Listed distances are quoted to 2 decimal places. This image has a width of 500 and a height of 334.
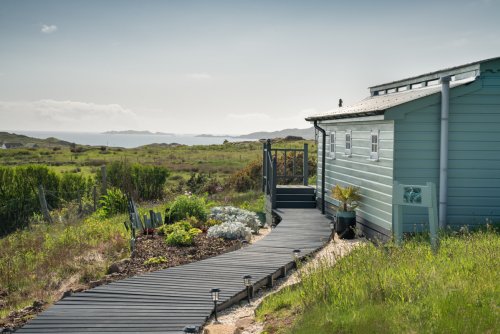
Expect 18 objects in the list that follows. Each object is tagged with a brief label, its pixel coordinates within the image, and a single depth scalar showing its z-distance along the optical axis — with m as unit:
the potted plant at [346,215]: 13.48
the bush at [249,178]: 27.22
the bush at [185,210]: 14.61
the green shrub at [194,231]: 12.46
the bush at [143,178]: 24.53
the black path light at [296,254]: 9.45
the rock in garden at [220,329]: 6.94
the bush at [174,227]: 12.91
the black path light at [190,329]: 6.14
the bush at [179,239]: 11.82
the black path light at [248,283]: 8.28
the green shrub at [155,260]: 10.28
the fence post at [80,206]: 19.85
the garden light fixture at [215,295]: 7.34
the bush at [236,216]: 14.59
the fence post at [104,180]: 21.86
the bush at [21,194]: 20.92
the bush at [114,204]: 18.91
